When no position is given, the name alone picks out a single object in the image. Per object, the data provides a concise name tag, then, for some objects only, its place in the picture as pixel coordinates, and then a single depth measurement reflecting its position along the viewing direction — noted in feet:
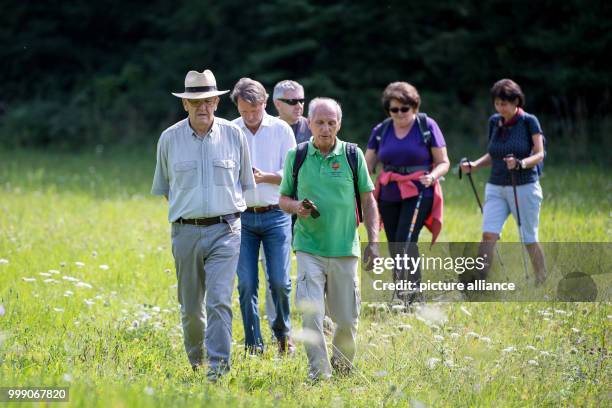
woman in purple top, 54.49
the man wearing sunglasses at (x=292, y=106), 49.90
